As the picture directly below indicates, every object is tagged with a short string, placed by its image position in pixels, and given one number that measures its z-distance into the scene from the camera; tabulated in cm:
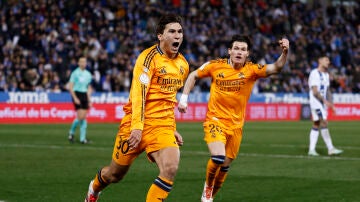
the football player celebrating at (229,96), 2207
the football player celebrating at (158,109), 1627
